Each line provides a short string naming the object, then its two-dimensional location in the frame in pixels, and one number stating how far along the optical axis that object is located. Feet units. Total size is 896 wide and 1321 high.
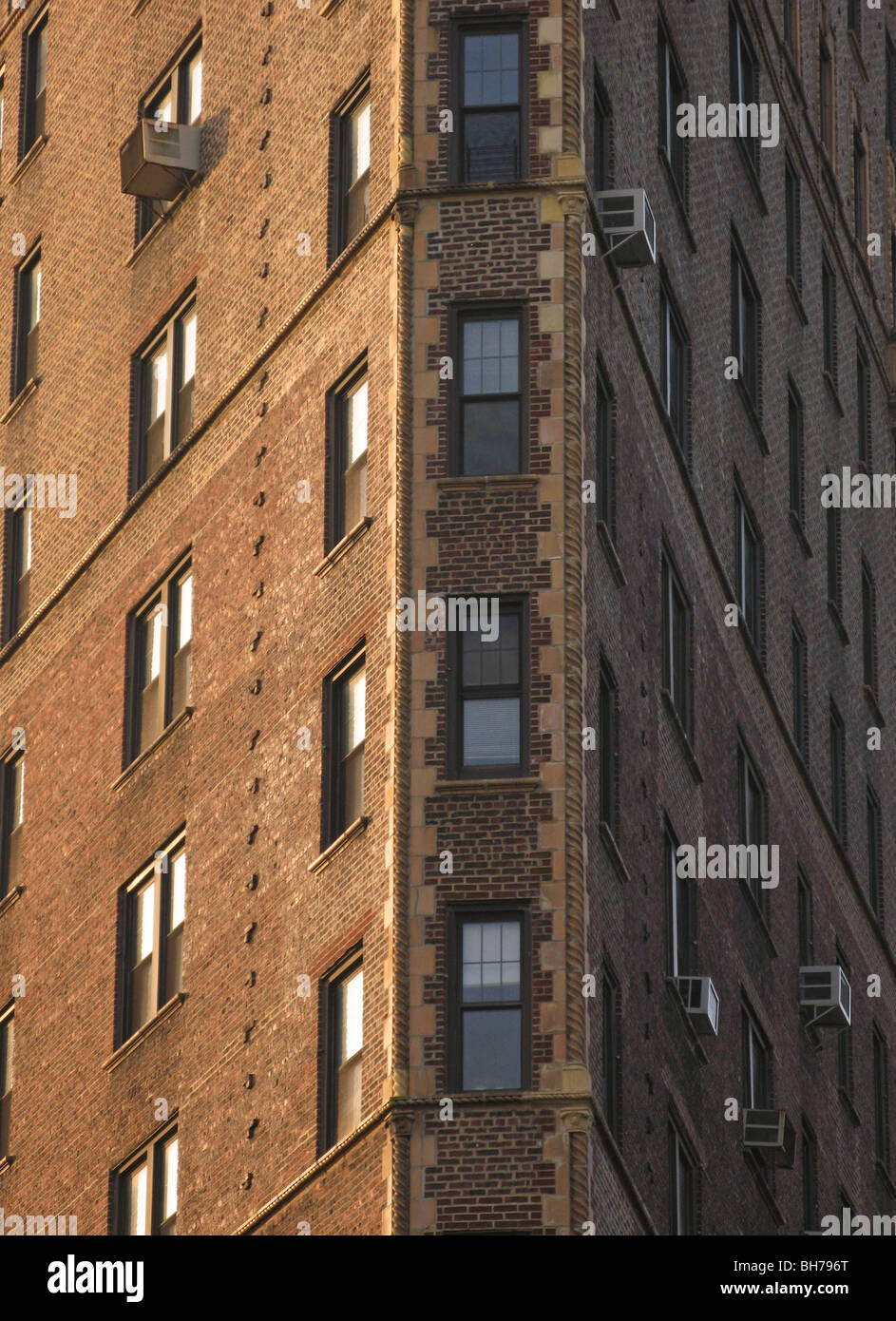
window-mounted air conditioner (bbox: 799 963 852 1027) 181.47
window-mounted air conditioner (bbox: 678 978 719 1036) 154.61
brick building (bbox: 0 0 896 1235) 135.85
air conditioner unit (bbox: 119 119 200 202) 166.81
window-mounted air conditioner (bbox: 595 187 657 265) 148.05
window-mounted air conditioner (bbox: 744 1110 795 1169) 164.86
